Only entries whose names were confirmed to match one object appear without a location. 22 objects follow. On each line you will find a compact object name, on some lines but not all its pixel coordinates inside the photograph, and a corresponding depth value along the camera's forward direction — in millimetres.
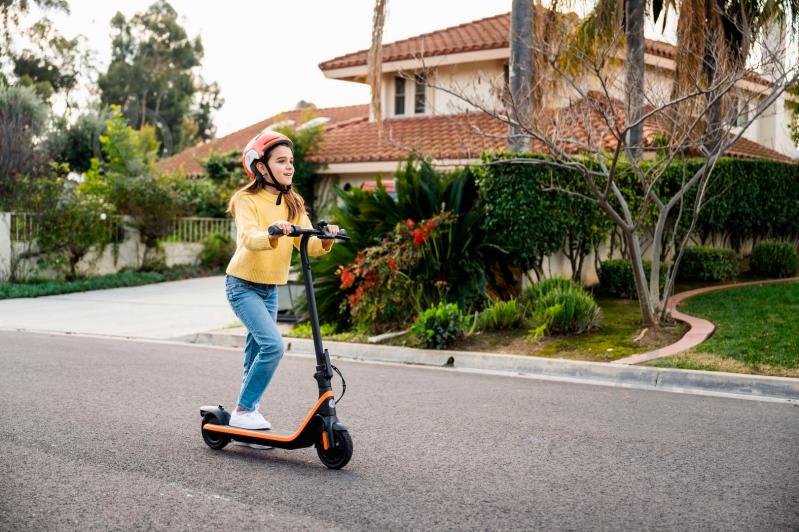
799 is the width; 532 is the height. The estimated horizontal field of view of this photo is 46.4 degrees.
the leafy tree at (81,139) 38906
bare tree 10727
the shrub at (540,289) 12312
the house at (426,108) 21719
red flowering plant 12062
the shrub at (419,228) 12453
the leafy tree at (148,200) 22875
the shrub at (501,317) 11797
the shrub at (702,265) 16206
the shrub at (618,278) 14359
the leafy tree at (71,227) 20406
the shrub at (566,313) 11398
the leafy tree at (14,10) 44688
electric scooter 5363
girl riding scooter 5723
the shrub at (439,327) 11164
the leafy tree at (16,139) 22888
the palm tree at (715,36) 11727
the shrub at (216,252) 25000
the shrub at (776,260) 17188
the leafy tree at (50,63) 47219
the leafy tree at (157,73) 56875
